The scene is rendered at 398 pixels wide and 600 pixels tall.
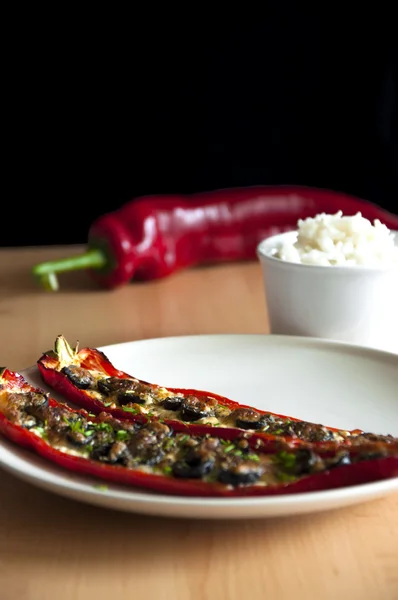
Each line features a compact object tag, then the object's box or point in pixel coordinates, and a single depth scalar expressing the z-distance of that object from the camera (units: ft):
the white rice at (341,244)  2.68
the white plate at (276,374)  2.29
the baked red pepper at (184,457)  1.92
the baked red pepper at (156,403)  2.10
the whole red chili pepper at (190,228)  3.56
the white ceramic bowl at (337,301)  2.62
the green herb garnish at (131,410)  2.20
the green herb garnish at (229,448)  2.01
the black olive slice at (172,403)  2.21
